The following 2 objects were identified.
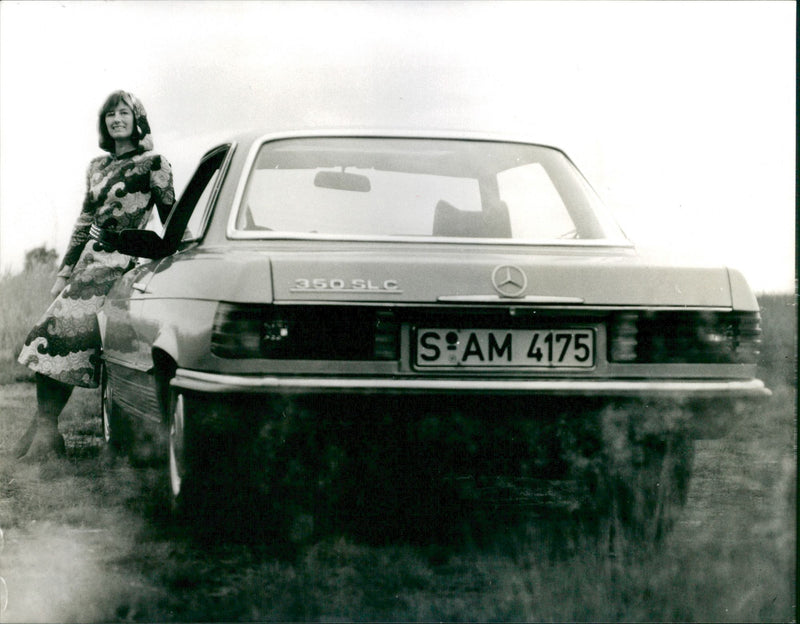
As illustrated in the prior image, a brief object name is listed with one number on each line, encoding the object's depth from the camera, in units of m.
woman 5.71
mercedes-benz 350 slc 3.67
